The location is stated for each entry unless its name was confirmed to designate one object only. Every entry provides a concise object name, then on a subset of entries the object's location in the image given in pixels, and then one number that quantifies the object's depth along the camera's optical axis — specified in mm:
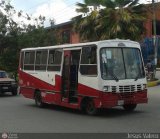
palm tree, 19096
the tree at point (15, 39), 24070
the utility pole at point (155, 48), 19232
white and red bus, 8820
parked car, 15393
